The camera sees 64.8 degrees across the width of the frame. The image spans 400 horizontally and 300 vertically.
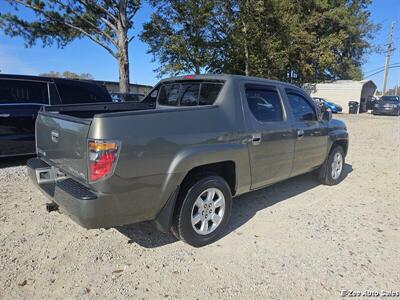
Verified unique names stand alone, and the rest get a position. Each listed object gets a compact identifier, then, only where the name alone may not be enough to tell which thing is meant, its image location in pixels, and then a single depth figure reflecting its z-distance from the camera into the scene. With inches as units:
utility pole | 1678.2
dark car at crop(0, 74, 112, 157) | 242.7
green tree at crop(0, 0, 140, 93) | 570.6
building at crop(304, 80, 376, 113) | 1249.4
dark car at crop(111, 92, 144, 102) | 518.4
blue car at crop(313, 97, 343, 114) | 1114.3
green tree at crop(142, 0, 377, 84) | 760.3
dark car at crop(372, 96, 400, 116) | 1050.6
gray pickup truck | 106.5
